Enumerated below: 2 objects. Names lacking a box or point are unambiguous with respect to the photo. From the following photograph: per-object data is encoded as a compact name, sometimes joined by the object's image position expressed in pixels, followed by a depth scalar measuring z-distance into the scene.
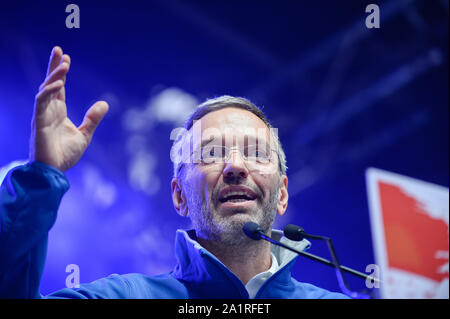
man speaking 2.57
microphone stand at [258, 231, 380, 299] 2.58
